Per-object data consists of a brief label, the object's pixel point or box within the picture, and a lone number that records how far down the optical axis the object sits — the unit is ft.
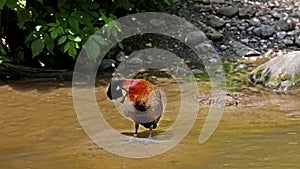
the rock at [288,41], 53.52
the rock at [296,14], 57.26
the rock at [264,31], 54.90
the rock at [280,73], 40.61
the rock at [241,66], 47.37
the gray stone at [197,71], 45.55
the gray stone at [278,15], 57.16
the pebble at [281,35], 54.65
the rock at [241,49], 51.11
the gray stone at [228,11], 57.77
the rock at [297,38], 53.31
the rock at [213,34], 53.26
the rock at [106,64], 45.78
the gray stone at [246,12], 57.72
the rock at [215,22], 55.93
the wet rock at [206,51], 49.93
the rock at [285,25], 55.62
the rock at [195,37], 51.60
